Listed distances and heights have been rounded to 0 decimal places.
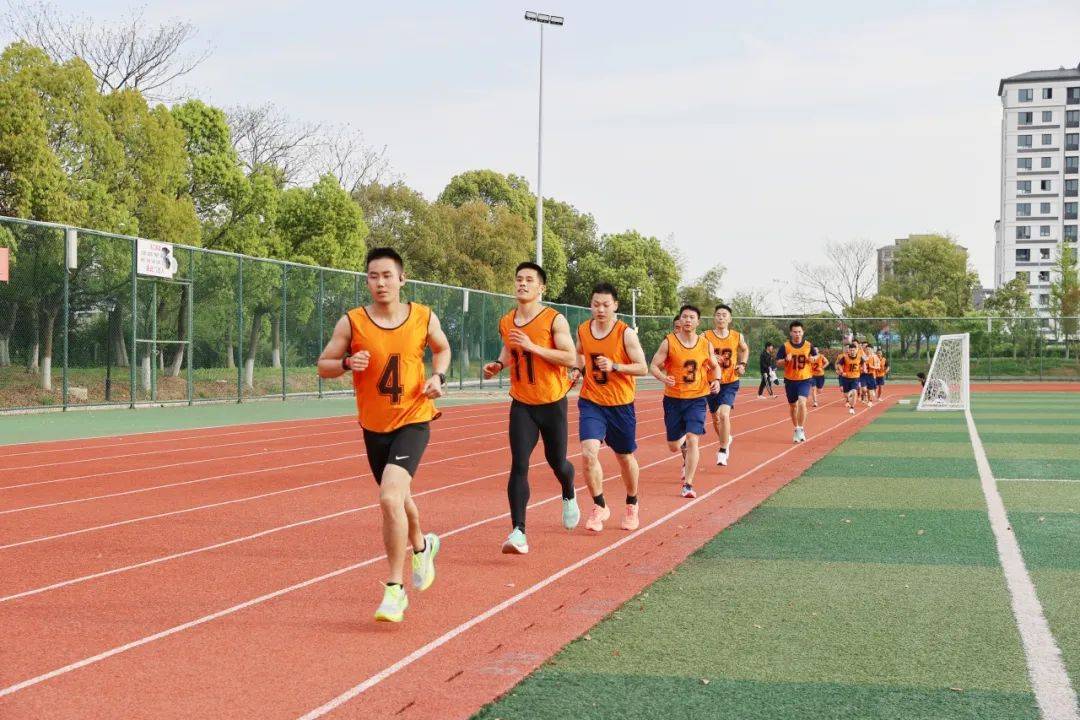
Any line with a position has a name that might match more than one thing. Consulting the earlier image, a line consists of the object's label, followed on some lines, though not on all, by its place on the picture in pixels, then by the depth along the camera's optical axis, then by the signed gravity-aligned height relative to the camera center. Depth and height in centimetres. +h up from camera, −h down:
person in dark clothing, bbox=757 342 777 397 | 3525 -49
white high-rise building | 11956 +1805
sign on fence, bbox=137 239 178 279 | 2438 +160
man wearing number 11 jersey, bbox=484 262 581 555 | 786 -26
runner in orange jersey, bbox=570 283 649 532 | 891 -37
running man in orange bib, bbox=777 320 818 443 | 1794 -33
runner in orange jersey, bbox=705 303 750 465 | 1445 -25
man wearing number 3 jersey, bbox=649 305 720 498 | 1149 -38
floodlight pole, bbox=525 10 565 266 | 3884 +719
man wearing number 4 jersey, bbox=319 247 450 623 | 607 -18
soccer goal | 3044 -76
